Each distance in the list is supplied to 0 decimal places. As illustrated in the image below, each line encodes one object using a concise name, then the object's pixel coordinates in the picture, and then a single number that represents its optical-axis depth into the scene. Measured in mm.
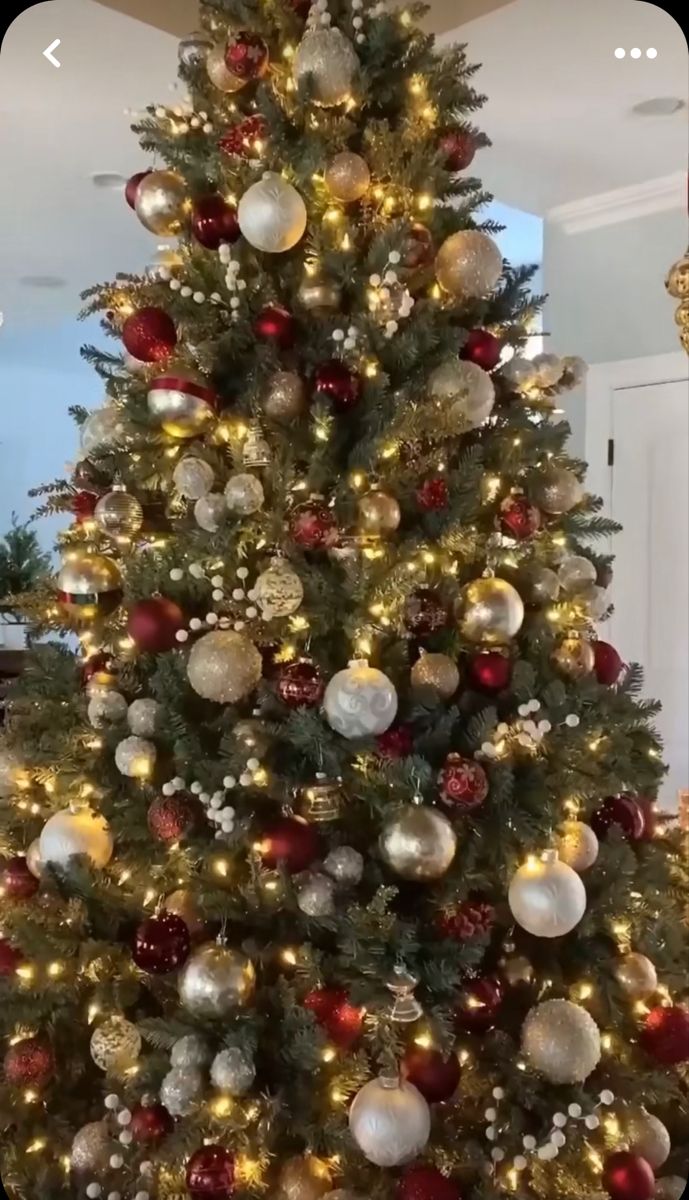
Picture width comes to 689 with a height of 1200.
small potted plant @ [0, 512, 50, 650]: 4164
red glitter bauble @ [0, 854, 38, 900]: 1235
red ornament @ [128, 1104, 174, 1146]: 1062
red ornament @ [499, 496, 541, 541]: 1237
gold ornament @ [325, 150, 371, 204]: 1202
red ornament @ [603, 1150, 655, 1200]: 1048
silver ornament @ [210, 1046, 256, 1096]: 1020
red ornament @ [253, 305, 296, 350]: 1213
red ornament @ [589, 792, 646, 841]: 1231
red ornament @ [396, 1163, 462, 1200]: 996
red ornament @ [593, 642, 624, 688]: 1316
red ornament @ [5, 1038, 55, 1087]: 1121
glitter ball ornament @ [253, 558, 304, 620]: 1138
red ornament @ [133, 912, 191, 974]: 1068
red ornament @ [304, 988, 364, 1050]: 1059
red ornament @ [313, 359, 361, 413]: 1182
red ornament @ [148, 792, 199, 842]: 1113
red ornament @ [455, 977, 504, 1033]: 1072
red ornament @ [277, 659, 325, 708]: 1121
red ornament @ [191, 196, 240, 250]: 1223
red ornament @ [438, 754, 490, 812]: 1079
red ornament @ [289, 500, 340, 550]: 1133
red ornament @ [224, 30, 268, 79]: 1226
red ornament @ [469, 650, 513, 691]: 1173
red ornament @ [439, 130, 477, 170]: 1265
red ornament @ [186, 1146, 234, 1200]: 982
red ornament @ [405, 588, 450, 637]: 1169
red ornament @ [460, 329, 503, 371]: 1250
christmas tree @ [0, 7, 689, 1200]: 1062
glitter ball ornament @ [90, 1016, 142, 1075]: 1098
